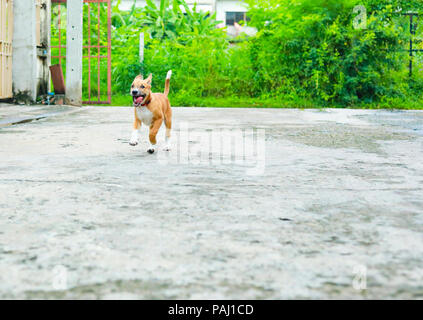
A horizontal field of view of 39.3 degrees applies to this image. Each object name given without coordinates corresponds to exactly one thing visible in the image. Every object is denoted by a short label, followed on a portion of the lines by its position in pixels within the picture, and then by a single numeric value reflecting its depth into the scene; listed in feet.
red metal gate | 46.29
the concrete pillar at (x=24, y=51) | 41.37
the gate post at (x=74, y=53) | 41.06
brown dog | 17.97
